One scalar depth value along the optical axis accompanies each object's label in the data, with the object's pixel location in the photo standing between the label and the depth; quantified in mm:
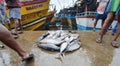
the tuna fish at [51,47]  1566
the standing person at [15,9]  2104
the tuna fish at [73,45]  1591
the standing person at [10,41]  1200
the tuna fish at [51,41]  1613
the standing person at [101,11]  2643
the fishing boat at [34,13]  3535
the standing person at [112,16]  1664
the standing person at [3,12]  1896
